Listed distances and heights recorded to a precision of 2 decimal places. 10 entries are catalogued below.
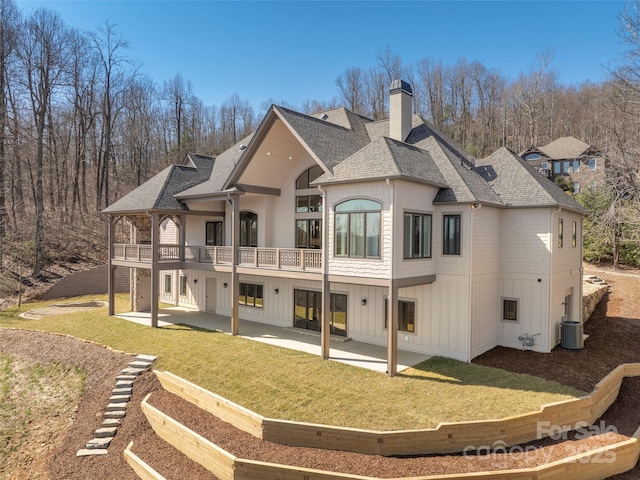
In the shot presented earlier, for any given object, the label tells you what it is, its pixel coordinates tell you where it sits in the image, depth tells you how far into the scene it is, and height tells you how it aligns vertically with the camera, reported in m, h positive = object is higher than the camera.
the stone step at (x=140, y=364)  13.86 -4.59
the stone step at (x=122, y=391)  12.41 -4.95
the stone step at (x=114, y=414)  11.46 -5.24
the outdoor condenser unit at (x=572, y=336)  14.98 -3.74
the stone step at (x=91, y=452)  10.05 -5.59
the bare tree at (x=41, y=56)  32.03 +15.01
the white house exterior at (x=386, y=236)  13.46 +0.06
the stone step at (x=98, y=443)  10.26 -5.50
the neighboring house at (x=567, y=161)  39.32 +8.56
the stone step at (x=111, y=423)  11.11 -5.35
